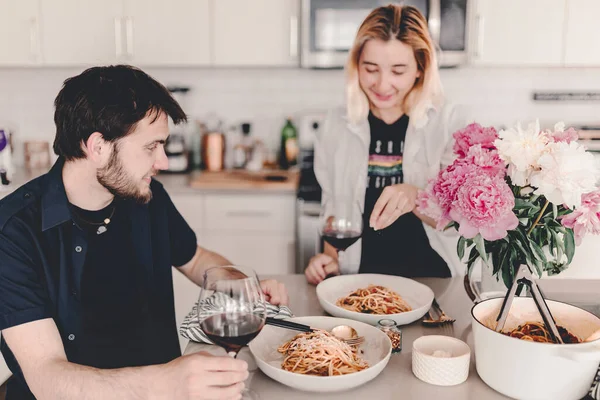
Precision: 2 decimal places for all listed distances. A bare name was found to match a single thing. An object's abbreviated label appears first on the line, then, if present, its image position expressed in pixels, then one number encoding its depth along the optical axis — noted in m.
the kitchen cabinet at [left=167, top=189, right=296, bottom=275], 3.22
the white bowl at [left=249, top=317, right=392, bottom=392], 1.12
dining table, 1.15
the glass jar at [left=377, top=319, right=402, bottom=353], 1.30
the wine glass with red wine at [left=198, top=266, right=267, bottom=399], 1.08
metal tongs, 1.15
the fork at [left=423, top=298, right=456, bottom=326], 1.45
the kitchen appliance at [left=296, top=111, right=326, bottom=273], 3.13
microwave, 3.16
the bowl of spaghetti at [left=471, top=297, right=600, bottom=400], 1.06
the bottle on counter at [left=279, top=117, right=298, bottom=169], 3.62
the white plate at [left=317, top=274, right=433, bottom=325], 1.42
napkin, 1.09
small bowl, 1.17
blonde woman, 2.08
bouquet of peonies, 1.11
